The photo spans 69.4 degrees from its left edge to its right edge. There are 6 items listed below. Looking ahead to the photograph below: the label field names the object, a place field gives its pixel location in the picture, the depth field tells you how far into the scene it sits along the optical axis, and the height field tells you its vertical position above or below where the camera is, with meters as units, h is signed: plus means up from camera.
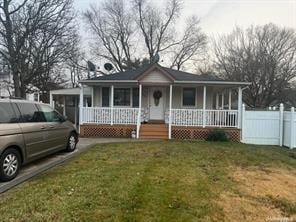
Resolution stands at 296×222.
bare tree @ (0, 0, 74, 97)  14.35 +4.85
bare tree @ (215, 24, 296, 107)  24.52 +5.41
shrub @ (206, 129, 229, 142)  10.38 -1.33
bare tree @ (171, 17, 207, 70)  29.11 +8.14
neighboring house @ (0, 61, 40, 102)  17.89 +1.88
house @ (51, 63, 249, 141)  10.93 -0.20
